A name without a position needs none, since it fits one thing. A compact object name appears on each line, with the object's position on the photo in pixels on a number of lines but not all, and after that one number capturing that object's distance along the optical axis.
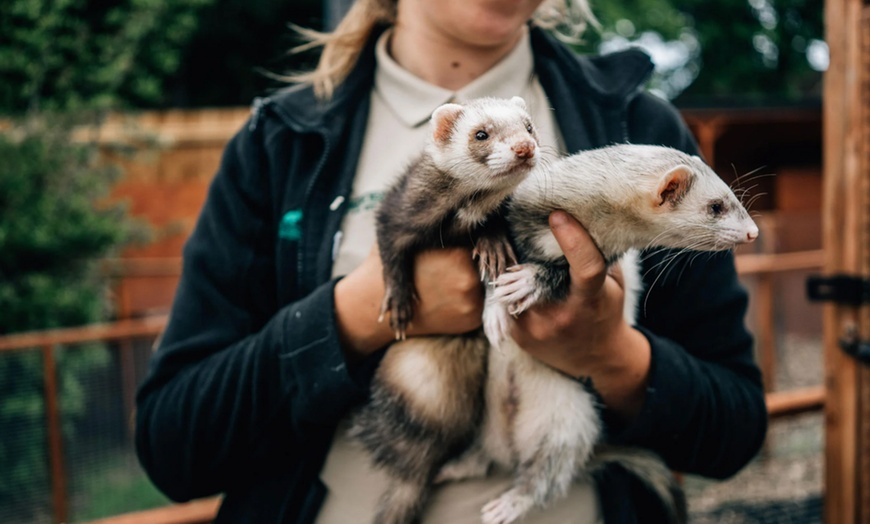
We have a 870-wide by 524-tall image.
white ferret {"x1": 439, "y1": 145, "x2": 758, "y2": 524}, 0.98
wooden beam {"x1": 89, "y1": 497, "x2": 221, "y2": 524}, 1.71
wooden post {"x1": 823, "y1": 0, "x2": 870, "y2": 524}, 2.09
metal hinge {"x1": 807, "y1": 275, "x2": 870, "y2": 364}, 2.11
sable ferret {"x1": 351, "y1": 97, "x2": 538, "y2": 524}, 1.06
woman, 1.16
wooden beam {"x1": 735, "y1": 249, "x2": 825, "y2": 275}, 4.41
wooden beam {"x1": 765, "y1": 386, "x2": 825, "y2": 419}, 2.42
